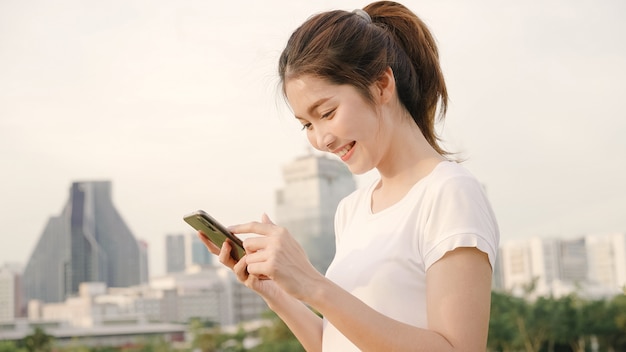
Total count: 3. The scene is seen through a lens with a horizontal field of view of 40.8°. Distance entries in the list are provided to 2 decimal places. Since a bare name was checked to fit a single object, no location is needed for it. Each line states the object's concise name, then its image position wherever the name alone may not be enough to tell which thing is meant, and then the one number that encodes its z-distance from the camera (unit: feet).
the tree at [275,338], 75.91
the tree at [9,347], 82.89
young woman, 2.99
